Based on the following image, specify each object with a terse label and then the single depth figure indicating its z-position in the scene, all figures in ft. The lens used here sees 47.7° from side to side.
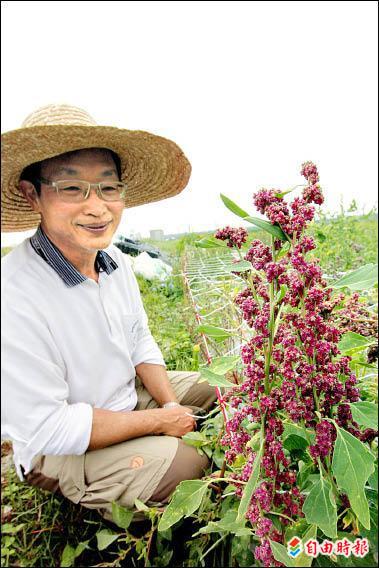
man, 1.75
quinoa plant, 1.16
